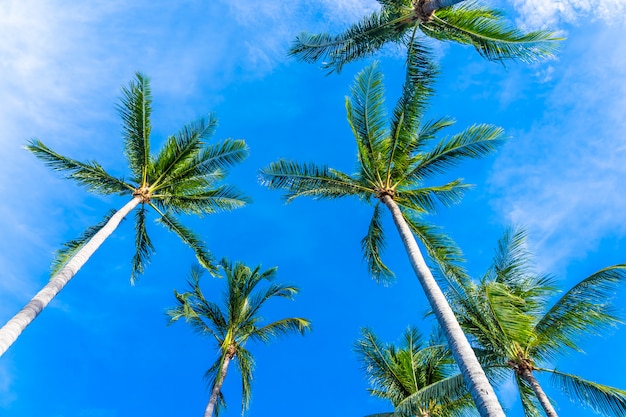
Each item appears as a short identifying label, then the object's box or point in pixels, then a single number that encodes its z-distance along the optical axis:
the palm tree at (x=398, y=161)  11.89
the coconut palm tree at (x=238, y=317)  15.74
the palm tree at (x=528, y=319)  9.44
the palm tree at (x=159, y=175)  13.73
